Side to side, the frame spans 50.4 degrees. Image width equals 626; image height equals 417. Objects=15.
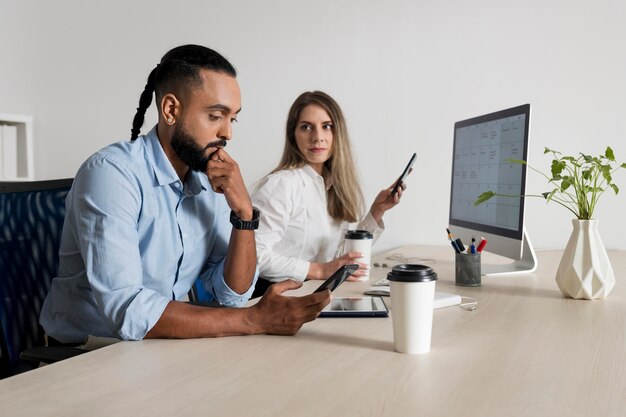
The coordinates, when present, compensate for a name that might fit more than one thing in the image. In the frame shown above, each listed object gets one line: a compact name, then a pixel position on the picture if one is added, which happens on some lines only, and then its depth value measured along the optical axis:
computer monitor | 1.90
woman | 2.41
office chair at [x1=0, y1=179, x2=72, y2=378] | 1.54
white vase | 1.58
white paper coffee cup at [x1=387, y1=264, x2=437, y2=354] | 1.11
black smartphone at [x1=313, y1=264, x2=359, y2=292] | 1.29
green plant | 1.57
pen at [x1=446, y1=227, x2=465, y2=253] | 1.89
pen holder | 1.83
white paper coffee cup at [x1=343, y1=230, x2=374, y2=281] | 1.98
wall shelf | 3.59
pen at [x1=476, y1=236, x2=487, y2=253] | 1.91
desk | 0.87
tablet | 1.41
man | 1.25
